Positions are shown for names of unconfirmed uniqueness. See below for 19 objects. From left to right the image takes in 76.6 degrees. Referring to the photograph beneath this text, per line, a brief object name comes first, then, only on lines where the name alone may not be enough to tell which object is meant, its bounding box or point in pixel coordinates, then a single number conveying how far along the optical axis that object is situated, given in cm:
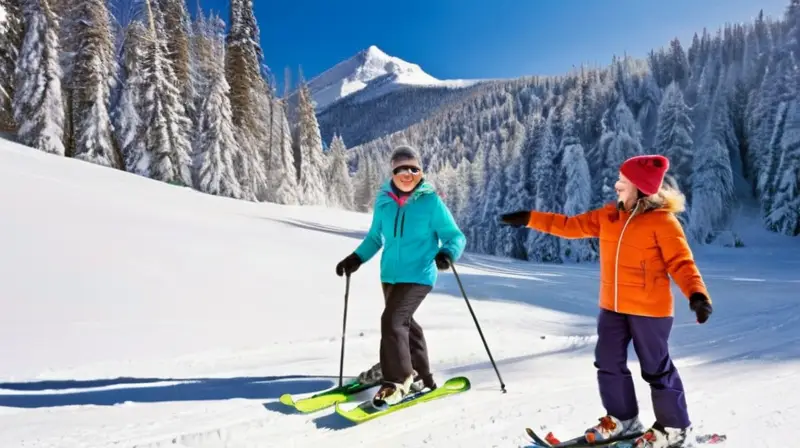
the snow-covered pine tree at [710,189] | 3497
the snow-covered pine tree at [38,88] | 2494
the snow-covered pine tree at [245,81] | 3581
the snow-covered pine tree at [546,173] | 3978
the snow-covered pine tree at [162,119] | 2928
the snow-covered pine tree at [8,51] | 2600
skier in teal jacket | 411
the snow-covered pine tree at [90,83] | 2691
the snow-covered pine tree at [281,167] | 4209
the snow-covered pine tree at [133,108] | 2931
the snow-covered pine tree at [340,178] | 6562
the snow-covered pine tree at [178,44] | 3481
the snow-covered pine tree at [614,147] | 3659
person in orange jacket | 304
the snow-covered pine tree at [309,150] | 4794
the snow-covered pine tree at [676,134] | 3581
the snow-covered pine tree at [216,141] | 3173
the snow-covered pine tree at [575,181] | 3672
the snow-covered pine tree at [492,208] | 4856
